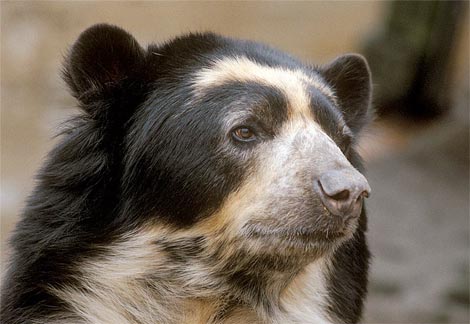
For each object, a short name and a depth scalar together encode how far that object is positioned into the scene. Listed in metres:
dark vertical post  25.30
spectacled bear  7.62
